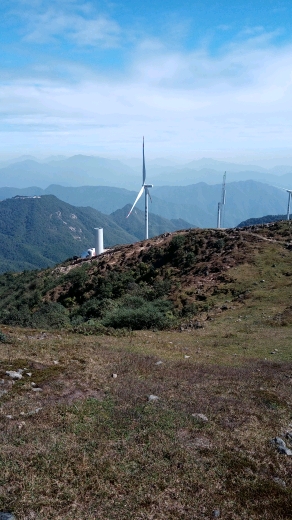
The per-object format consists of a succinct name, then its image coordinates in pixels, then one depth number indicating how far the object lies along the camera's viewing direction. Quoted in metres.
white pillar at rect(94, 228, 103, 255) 74.58
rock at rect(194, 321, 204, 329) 26.16
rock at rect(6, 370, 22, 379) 11.83
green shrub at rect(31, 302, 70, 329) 28.06
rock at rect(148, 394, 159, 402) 11.14
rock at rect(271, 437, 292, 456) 8.82
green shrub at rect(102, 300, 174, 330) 26.33
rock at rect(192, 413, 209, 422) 10.11
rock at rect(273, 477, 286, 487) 7.64
